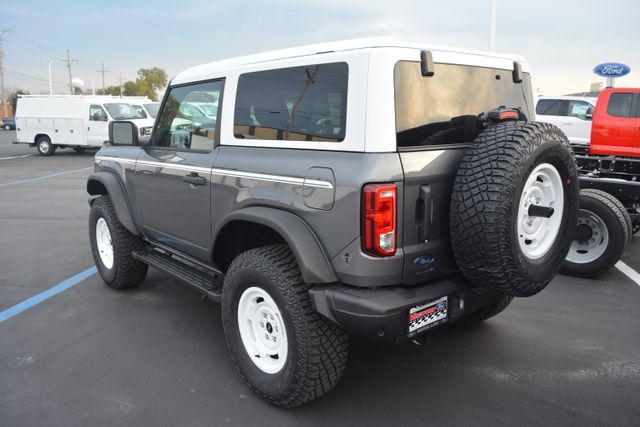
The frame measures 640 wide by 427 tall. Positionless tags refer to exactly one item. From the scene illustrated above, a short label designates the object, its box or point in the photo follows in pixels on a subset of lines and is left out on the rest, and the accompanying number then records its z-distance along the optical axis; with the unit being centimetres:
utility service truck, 1870
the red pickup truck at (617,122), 803
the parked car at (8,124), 4456
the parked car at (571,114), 1266
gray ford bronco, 244
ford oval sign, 1545
